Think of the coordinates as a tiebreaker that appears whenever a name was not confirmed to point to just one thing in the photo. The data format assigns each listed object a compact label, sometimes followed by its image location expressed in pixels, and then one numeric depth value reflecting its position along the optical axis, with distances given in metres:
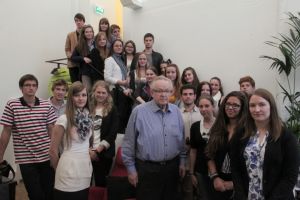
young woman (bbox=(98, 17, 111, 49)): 5.38
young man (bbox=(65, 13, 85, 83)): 5.49
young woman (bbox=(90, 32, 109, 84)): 5.16
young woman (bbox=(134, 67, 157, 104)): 4.34
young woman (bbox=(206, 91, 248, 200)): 2.63
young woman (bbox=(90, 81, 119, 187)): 3.33
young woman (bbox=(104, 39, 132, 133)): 4.85
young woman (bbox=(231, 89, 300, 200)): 2.09
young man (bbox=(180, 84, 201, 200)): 3.21
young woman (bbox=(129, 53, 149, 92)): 4.61
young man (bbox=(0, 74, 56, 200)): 3.15
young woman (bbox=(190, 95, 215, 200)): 2.94
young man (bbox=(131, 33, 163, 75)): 5.30
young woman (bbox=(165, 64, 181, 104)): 4.20
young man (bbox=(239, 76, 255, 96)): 3.95
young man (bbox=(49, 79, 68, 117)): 3.71
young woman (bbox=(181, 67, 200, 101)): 4.47
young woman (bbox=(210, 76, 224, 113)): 4.66
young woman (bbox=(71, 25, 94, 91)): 5.22
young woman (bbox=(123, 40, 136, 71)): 5.13
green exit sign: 7.88
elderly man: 2.78
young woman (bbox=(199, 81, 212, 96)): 3.98
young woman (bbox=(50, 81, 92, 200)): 2.50
